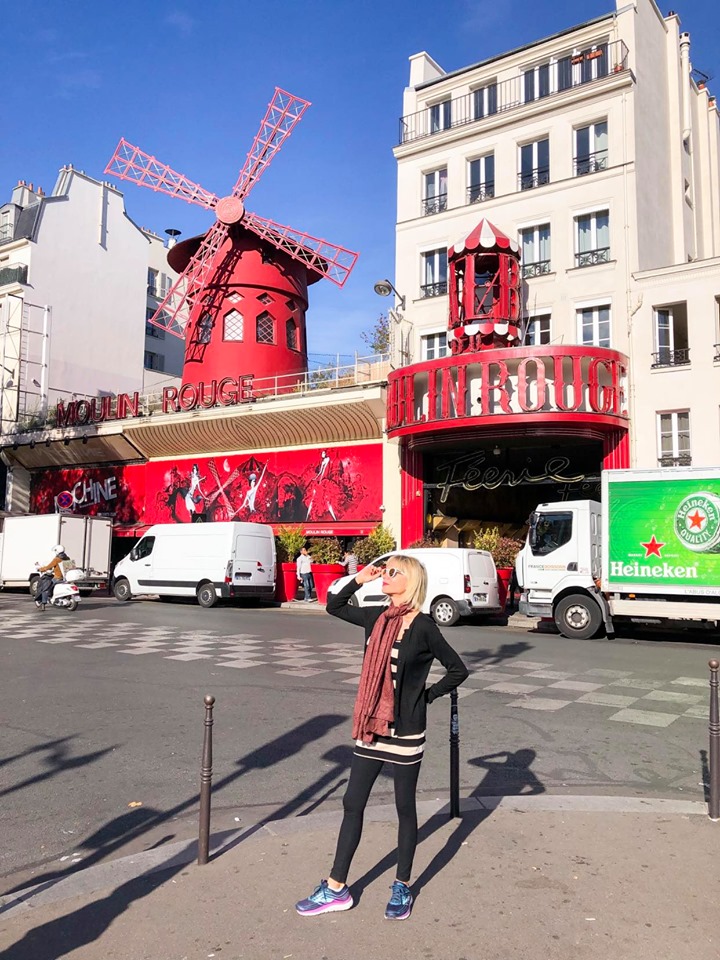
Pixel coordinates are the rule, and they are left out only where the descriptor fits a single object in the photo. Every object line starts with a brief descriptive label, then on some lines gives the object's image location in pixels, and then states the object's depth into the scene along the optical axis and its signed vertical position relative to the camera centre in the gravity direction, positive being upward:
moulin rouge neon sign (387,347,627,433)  18.41 +3.90
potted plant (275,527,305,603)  22.53 -0.27
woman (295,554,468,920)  3.41 -0.69
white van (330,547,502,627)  15.72 -0.65
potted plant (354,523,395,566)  21.80 +0.14
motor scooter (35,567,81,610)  17.88 -1.05
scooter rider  17.97 -0.66
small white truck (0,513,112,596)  22.66 +0.08
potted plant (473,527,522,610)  18.88 +0.06
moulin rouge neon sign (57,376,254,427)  26.70 +5.16
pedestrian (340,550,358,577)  21.20 -0.35
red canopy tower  20.10 +6.58
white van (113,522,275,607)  20.06 -0.32
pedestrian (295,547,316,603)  21.69 -0.57
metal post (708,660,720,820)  4.48 -1.08
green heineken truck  13.19 -0.06
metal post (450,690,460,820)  4.47 -1.19
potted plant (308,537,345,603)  22.00 -0.36
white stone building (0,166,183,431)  33.31 +11.07
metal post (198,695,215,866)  3.79 -1.13
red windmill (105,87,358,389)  28.94 +9.65
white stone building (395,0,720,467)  19.19 +9.55
